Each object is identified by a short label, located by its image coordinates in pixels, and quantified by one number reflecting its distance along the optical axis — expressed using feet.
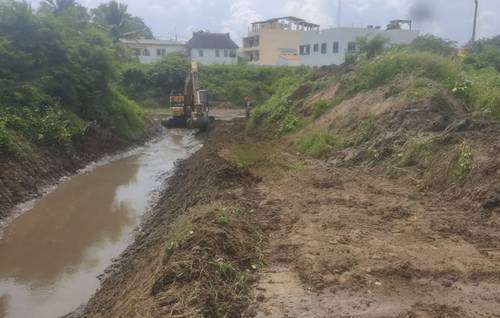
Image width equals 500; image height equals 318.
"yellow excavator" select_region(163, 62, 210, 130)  88.22
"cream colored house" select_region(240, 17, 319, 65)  231.09
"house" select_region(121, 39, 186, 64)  236.43
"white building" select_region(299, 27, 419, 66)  157.69
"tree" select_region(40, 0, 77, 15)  170.03
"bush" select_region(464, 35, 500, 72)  110.72
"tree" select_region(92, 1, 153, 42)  196.90
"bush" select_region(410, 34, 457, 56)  92.38
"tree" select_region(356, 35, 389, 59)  87.97
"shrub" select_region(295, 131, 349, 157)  53.47
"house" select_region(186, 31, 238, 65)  235.61
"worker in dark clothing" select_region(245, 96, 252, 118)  106.88
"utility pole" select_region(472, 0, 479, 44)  165.37
